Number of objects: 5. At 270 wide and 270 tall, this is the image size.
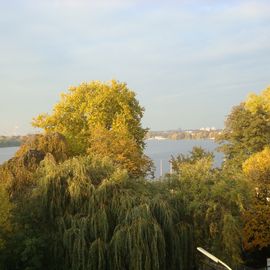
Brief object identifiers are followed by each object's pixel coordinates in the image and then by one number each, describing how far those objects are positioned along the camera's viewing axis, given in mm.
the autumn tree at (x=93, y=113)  34156
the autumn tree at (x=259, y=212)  20281
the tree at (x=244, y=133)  35344
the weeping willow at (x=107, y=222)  16047
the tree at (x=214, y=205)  17438
